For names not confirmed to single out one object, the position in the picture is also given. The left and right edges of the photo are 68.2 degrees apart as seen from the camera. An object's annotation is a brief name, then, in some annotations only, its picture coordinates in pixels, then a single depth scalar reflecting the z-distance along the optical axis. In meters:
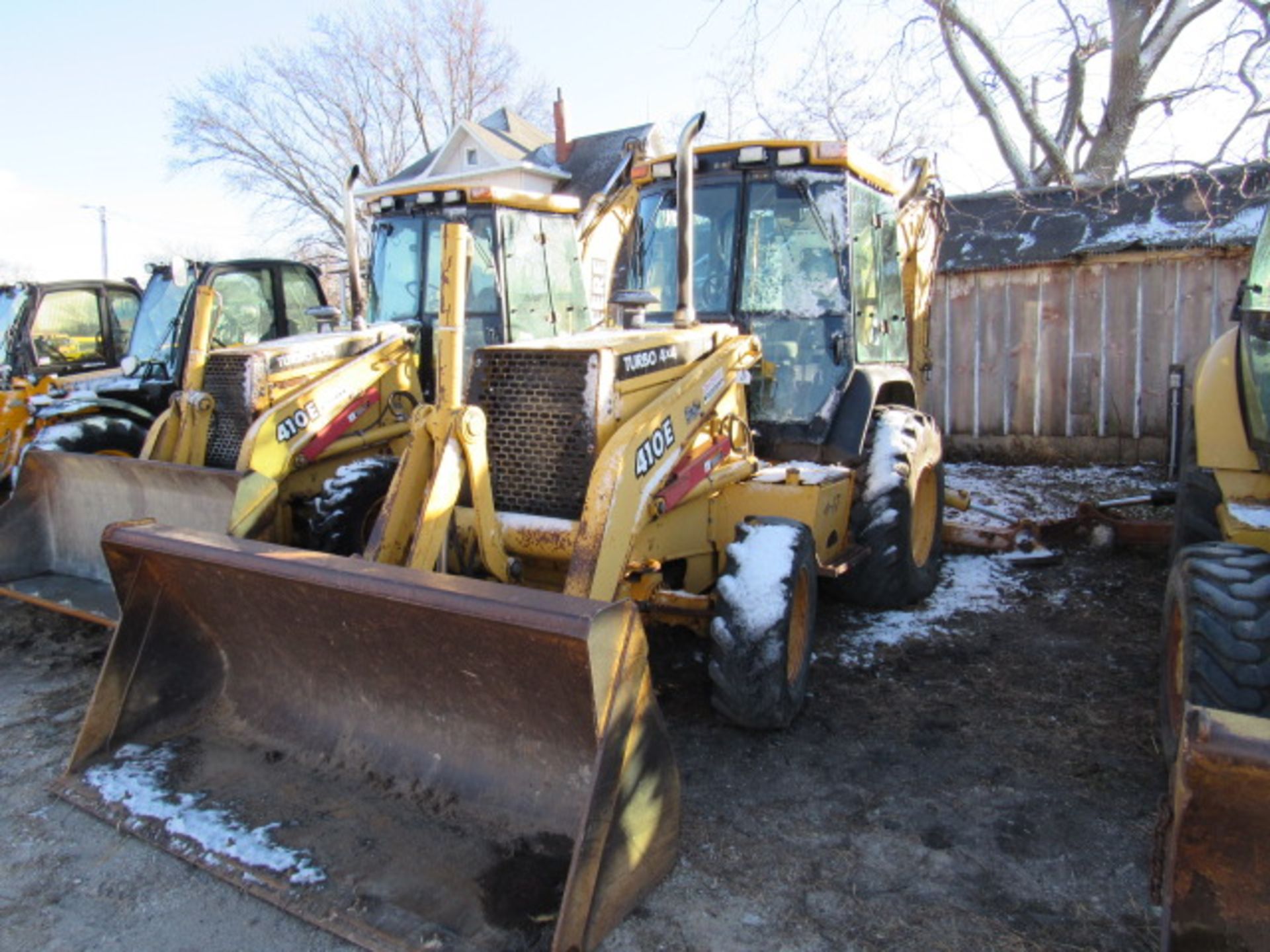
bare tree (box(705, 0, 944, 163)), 17.86
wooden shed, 10.49
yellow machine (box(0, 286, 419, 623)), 5.39
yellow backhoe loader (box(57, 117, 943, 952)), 2.77
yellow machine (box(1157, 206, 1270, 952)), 2.05
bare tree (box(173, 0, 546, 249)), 30.03
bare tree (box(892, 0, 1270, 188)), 13.41
